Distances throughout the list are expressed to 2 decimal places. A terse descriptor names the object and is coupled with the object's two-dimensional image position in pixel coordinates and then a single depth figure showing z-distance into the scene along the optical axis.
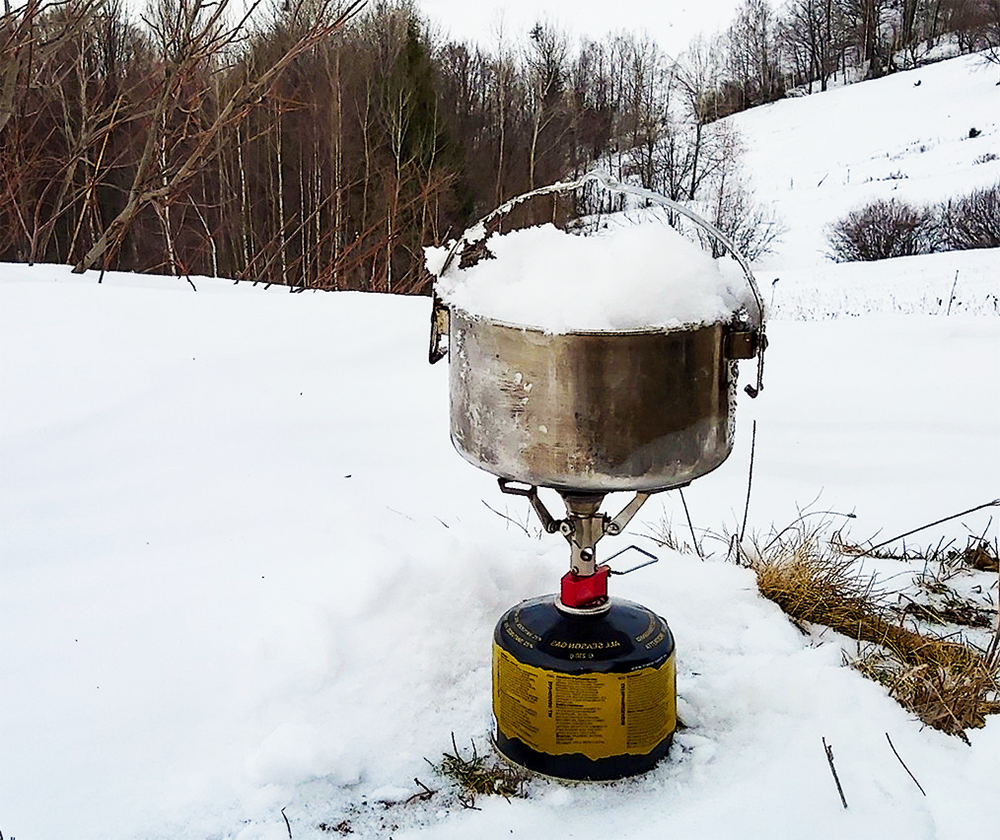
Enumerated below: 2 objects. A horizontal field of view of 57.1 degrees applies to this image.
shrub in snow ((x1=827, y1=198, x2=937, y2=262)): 13.13
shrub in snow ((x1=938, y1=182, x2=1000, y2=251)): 12.51
